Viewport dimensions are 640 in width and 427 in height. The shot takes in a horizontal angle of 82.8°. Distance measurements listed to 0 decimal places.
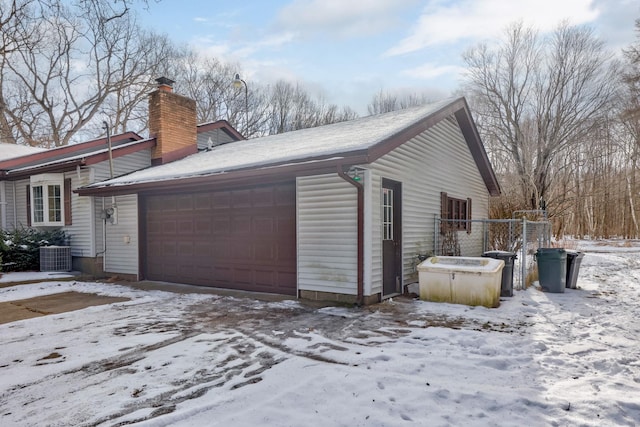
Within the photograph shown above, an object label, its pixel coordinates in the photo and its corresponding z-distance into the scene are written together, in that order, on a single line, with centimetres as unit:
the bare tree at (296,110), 2848
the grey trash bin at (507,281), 679
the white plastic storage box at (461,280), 586
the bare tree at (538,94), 1873
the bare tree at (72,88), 2188
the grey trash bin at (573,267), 728
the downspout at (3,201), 1217
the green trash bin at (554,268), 705
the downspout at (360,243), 596
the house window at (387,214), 681
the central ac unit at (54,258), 1031
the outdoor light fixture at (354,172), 597
